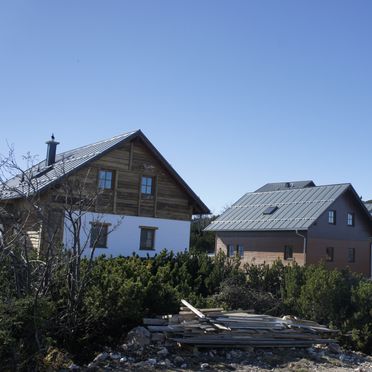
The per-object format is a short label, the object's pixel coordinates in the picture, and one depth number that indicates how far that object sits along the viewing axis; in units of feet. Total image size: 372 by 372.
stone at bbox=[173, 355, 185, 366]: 31.22
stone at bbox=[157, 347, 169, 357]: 32.06
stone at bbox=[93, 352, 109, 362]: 30.57
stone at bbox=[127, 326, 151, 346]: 32.86
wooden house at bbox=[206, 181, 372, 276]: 109.40
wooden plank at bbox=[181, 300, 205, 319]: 36.71
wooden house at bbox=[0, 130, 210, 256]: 80.39
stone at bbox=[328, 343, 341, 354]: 38.65
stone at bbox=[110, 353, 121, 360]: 31.02
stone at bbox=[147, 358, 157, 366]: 30.12
